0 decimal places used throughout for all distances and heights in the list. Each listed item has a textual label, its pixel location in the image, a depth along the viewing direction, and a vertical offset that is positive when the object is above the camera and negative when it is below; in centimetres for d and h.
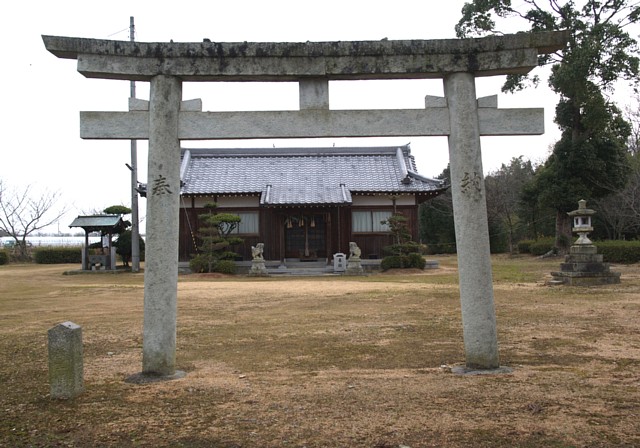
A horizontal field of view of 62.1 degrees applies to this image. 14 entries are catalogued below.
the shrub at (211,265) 2356 -32
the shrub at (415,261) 2411 -44
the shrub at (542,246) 3116 +8
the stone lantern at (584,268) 1594 -69
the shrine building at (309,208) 2600 +233
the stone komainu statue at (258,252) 2358 +19
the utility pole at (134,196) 2461 +304
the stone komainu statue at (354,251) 2373 +10
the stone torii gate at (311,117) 590 +157
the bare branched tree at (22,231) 3747 +241
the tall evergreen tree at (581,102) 2328 +700
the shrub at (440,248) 4078 +16
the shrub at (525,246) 3435 +11
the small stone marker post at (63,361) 519 -97
